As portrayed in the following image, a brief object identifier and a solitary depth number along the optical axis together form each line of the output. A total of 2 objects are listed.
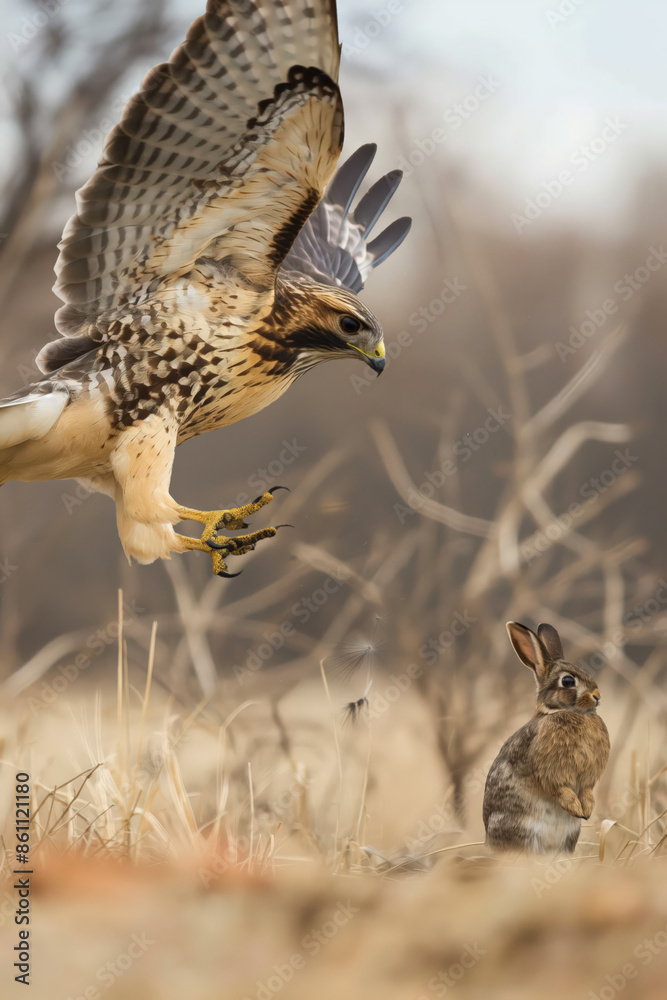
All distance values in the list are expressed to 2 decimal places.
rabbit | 21.08
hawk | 21.07
